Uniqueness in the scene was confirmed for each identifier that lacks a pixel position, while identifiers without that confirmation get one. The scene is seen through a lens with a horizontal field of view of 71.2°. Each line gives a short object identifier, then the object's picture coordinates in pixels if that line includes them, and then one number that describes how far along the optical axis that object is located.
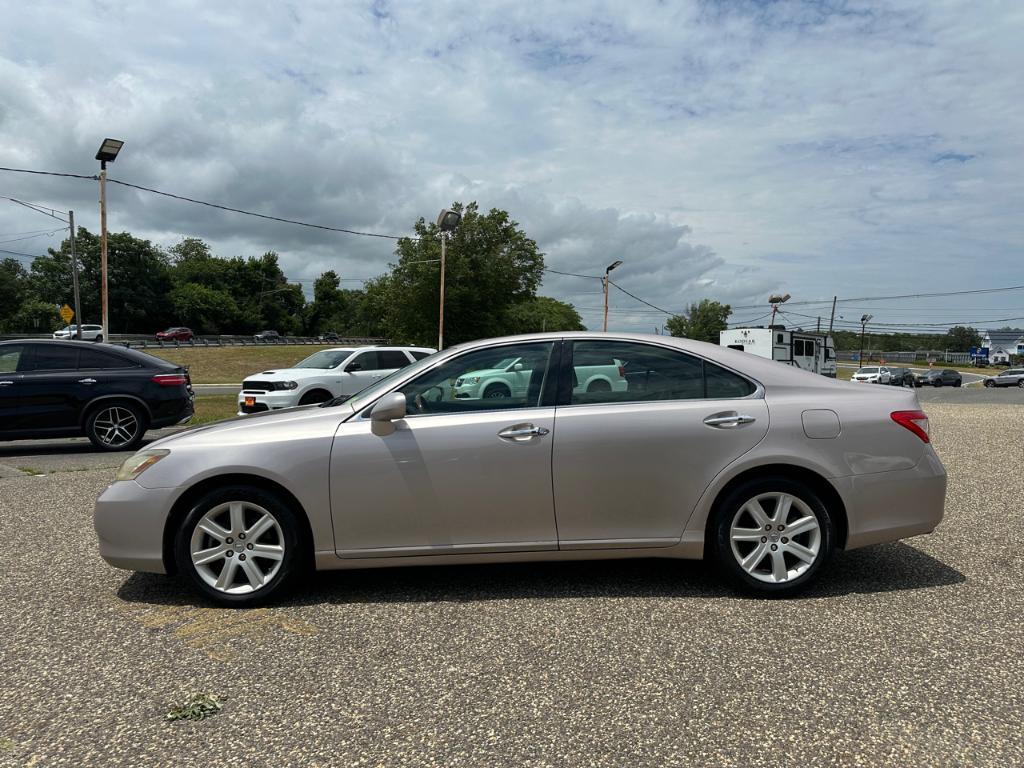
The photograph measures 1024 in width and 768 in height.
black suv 9.33
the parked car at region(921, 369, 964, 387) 54.78
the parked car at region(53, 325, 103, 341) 49.42
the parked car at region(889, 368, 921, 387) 51.12
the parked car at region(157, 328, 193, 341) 66.18
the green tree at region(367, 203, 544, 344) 49.62
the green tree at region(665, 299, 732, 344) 107.75
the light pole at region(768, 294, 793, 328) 60.49
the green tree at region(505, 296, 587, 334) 59.15
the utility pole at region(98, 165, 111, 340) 21.53
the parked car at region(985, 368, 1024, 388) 51.09
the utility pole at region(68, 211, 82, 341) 34.83
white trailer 29.03
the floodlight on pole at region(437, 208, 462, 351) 28.41
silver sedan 3.76
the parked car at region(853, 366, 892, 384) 49.71
